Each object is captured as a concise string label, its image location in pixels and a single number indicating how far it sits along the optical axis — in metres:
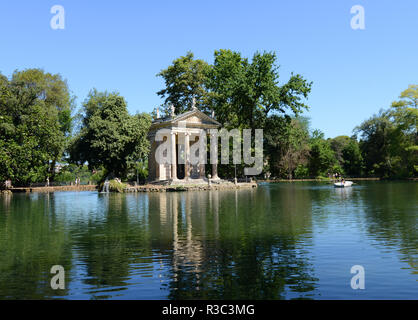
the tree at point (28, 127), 53.72
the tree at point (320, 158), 101.44
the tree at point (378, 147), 95.06
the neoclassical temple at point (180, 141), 62.25
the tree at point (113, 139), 53.12
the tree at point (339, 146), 122.25
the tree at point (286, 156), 94.12
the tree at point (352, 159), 108.75
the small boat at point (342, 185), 53.78
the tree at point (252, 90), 62.84
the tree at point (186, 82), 76.08
